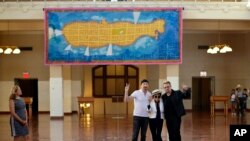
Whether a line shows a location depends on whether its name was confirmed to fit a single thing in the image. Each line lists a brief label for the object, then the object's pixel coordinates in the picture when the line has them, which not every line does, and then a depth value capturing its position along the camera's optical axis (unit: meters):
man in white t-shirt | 11.62
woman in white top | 11.46
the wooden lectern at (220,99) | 25.02
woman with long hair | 9.84
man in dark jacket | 10.85
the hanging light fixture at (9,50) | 25.08
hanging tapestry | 23.20
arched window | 29.62
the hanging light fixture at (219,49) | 24.53
